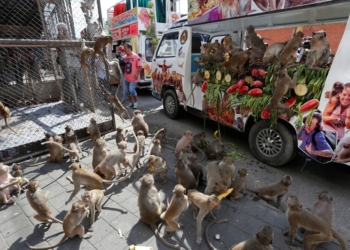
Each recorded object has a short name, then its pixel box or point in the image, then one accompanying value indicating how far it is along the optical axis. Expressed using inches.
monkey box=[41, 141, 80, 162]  181.6
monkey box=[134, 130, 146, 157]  194.4
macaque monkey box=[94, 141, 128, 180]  152.0
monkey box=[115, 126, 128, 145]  202.9
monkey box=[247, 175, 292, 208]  127.1
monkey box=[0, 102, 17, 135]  203.2
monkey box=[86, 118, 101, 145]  221.0
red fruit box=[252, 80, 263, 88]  174.8
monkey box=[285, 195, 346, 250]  94.5
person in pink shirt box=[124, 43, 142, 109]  333.7
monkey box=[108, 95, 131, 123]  244.8
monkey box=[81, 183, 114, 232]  113.5
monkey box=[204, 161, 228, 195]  127.7
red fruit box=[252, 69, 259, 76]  176.3
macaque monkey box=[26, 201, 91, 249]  106.5
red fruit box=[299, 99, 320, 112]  140.8
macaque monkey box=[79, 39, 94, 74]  188.5
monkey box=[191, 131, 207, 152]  209.8
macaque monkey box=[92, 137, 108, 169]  167.9
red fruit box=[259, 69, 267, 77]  170.8
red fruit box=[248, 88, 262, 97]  174.0
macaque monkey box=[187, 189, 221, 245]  106.1
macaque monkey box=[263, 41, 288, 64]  164.1
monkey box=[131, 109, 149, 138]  228.1
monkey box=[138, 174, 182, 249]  116.2
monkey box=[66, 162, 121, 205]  136.3
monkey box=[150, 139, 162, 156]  180.1
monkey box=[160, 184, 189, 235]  109.3
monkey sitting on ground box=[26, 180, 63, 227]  116.2
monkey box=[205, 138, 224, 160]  189.8
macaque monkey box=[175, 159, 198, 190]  141.9
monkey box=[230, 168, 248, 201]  138.6
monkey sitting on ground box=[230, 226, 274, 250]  86.8
